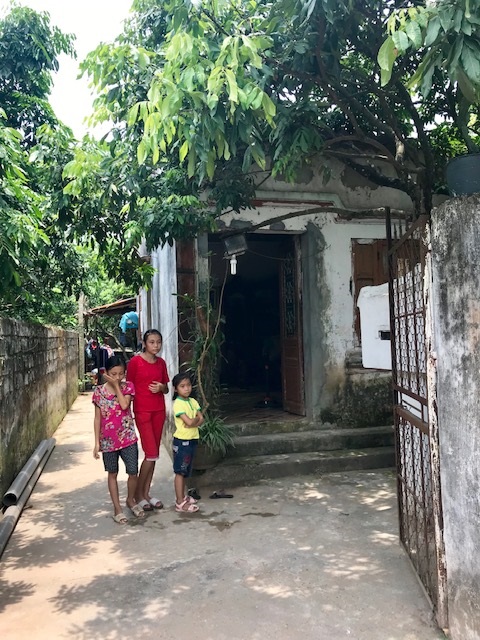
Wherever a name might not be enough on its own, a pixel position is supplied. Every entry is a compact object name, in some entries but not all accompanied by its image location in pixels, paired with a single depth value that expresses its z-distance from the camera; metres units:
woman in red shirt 4.89
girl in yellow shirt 4.75
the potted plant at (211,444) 5.45
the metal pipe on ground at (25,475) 4.76
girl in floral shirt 4.58
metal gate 2.65
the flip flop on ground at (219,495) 5.12
